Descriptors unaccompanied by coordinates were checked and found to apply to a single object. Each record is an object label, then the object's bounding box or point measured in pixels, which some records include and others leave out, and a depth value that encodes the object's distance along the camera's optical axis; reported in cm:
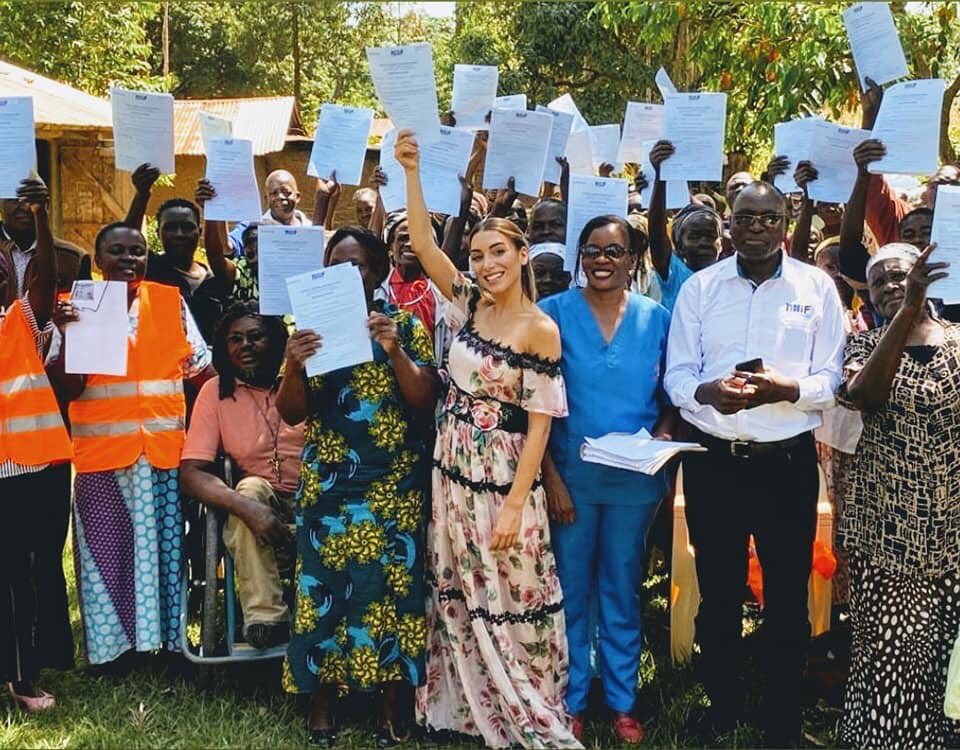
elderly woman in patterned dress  384
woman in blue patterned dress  410
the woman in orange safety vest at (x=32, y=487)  422
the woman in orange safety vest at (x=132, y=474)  452
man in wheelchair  438
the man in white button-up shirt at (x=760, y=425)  398
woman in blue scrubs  414
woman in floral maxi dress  397
